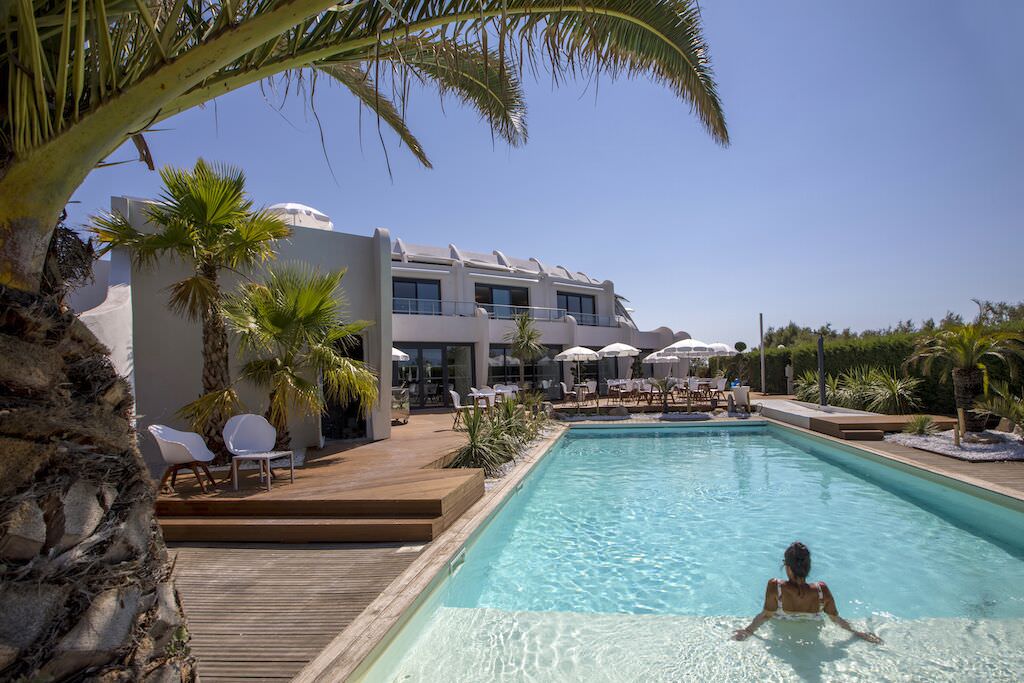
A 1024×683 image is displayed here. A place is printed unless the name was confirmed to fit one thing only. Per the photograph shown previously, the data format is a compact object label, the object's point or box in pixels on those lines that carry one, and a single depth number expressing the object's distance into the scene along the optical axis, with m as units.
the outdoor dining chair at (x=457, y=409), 12.45
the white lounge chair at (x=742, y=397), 16.64
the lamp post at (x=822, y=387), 14.87
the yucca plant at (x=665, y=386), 17.20
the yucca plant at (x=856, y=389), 14.97
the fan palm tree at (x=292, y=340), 7.74
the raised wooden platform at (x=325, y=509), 5.36
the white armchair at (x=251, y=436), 6.87
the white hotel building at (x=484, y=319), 20.36
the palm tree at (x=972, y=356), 9.49
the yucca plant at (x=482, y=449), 8.40
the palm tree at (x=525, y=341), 20.69
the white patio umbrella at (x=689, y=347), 18.83
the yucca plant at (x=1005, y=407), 8.49
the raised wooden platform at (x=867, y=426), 10.80
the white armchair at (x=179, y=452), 6.09
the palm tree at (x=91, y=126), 1.56
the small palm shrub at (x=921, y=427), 10.55
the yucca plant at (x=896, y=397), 13.55
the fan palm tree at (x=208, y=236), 7.28
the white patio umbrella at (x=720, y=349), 18.80
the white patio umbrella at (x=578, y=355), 18.92
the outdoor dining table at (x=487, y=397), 14.89
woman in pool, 4.30
